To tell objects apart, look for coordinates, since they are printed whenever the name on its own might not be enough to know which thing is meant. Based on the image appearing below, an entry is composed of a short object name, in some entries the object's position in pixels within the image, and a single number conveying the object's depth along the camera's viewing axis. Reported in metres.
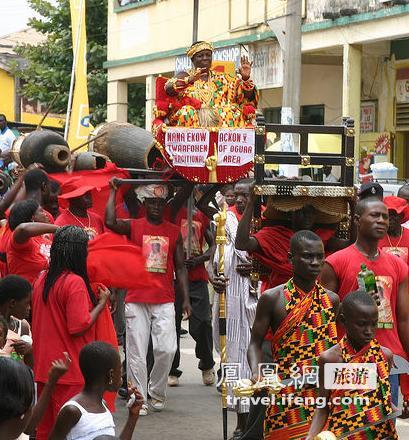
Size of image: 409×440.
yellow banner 21.23
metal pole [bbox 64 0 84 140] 23.12
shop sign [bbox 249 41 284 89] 24.36
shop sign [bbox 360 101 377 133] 23.77
